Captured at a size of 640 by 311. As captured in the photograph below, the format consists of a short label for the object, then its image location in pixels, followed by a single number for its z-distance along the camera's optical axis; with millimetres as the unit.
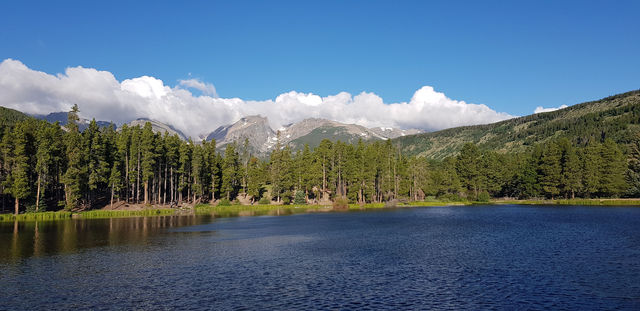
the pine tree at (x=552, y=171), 139875
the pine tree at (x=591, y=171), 130375
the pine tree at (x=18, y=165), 87688
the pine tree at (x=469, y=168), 164125
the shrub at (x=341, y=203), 132362
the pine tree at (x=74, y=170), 96000
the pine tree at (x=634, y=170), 123250
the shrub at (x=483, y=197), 154125
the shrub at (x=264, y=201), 138175
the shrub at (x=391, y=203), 141875
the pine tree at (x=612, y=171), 127500
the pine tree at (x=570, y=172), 134750
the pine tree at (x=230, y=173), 140875
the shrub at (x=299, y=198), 137625
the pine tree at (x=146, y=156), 111125
